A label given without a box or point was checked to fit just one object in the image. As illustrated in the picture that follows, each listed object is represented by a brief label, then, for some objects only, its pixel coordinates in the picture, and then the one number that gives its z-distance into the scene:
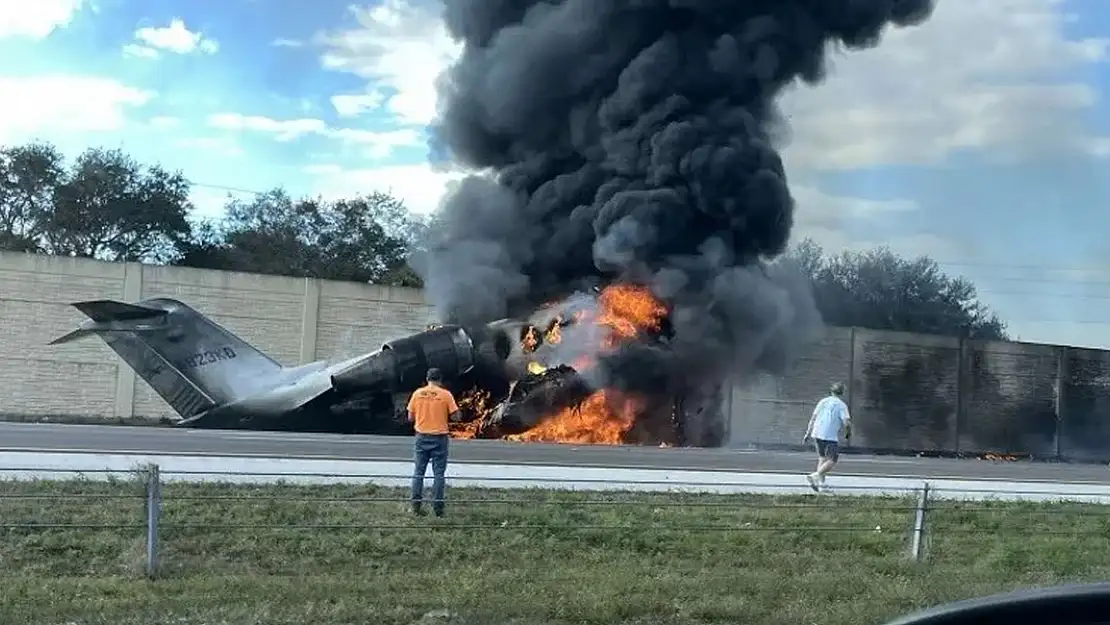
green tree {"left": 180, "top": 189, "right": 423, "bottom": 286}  49.50
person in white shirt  16.17
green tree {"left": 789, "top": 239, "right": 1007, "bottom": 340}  47.70
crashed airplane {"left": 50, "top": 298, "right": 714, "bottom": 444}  30.91
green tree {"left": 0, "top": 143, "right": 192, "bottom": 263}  47.00
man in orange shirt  12.27
